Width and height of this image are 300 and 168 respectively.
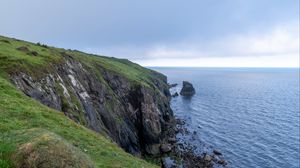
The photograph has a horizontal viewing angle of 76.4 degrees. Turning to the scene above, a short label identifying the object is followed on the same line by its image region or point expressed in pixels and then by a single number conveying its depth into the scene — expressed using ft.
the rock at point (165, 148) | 150.50
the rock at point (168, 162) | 133.61
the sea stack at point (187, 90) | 391.72
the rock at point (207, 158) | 144.46
